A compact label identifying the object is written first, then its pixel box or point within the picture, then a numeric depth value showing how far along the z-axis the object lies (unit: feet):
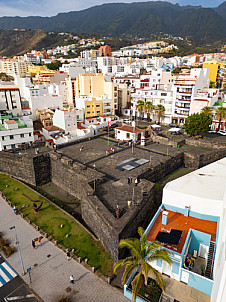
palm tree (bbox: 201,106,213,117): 166.11
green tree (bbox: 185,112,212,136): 141.38
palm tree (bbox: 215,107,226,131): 162.61
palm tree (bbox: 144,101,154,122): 207.96
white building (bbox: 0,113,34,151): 138.21
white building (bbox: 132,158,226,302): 53.21
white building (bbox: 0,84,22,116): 207.82
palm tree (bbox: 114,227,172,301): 47.96
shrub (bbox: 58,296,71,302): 54.84
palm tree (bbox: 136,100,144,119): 214.90
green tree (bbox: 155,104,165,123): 201.12
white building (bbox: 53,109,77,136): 170.50
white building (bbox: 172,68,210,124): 185.26
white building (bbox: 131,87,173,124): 207.57
